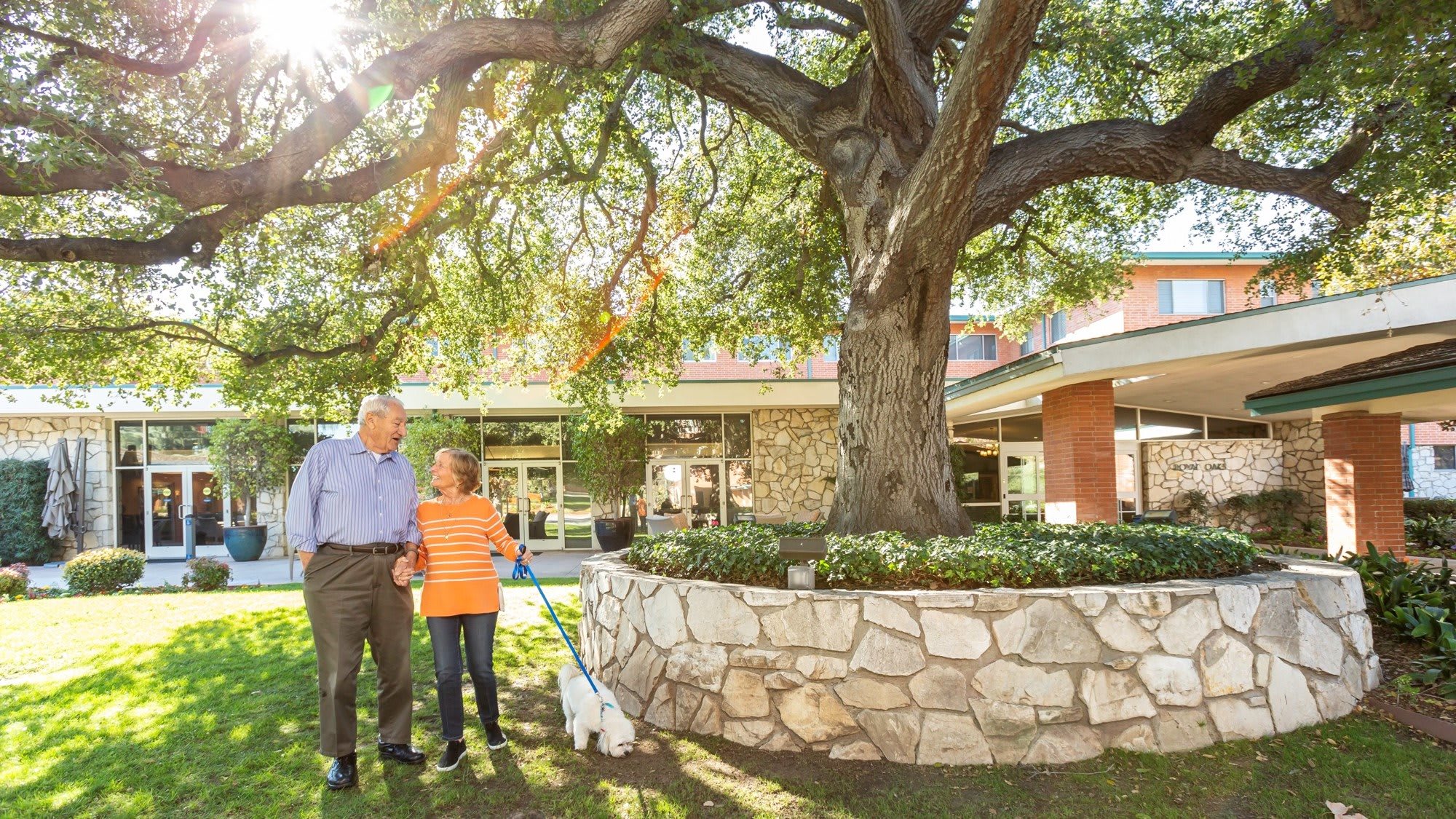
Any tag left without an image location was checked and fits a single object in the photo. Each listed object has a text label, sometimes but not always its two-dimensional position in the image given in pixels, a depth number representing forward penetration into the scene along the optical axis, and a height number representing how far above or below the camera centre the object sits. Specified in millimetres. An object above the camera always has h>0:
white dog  3984 -1518
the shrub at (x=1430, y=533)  11891 -1912
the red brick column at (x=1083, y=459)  9388 -436
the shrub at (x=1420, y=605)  4582 -1358
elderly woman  3877 -727
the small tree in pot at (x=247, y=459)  15031 -197
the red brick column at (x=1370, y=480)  8008 -684
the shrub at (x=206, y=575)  11008 -1837
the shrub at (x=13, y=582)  10312 -1742
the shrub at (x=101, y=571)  10633 -1686
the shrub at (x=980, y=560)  4273 -800
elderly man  3607 -574
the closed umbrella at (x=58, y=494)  14562 -767
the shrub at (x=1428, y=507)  14105 -1768
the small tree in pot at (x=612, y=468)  15172 -609
